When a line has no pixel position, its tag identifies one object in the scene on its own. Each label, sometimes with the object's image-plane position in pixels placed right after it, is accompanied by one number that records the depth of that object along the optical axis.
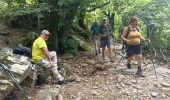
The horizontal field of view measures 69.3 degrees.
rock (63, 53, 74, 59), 5.40
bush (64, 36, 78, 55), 5.63
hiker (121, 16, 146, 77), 4.03
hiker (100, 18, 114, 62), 5.11
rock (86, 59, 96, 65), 4.98
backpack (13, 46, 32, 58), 4.17
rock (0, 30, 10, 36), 5.96
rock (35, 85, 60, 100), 3.14
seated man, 3.68
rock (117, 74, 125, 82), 4.03
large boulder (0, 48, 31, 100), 3.10
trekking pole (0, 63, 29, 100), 2.99
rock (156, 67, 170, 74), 4.76
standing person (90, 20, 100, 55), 5.96
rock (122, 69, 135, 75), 4.28
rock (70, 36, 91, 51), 6.29
